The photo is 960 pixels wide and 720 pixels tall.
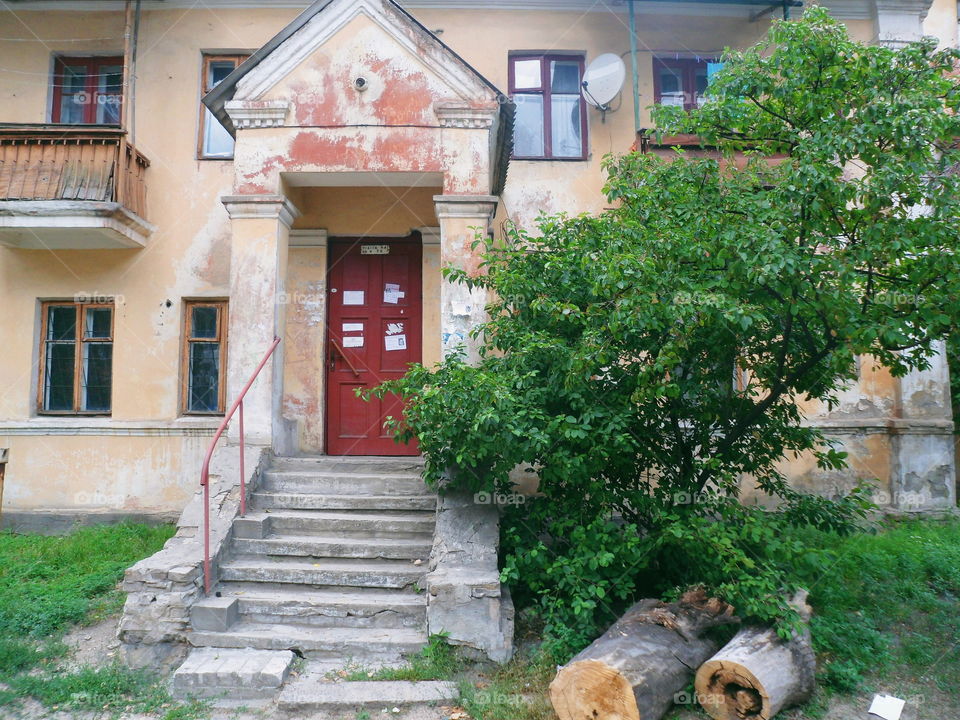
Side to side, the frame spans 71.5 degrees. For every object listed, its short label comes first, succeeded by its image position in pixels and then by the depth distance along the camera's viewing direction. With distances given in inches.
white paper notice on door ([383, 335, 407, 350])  338.0
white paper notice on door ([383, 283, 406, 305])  339.6
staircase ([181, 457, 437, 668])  195.2
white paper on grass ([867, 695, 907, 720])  167.6
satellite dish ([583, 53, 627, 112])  351.6
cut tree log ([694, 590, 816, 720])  160.1
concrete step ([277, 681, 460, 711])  171.5
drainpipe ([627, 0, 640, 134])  336.2
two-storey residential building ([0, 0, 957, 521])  330.6
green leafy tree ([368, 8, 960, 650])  166.2
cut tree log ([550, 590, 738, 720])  156.6
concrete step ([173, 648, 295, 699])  178.1
